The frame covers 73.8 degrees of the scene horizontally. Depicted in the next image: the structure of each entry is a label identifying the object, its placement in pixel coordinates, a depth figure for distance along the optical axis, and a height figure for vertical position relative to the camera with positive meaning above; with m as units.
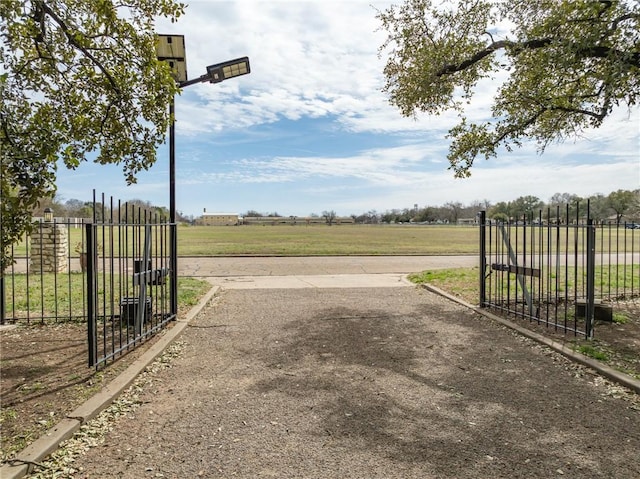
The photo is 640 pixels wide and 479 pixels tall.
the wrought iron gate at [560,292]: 5.96 -1.47
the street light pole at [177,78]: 6.82 +2.61
